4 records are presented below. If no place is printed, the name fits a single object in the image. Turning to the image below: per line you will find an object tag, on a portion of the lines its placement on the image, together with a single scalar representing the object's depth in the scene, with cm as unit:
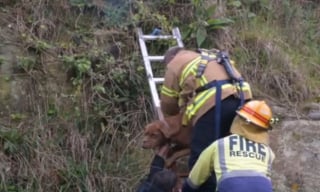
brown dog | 524
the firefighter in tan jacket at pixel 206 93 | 478
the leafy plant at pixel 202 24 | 657
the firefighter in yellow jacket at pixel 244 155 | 410
